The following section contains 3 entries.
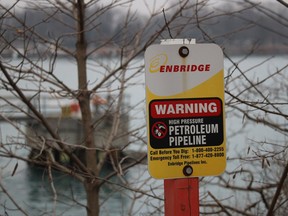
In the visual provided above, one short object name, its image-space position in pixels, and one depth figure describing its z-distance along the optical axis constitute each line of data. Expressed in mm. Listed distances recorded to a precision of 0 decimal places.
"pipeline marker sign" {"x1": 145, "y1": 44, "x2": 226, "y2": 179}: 3690
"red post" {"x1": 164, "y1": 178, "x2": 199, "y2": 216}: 3712
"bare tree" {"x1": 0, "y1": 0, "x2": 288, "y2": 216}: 7814
